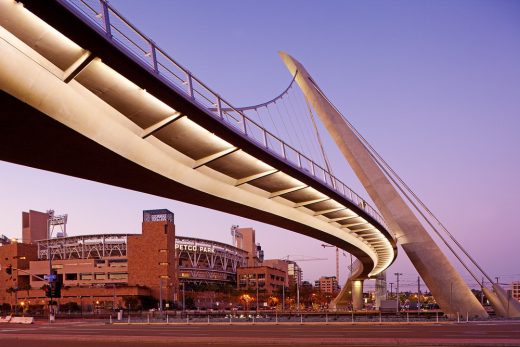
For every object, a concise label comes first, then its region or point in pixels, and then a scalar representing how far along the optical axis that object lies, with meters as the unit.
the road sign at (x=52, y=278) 38.47
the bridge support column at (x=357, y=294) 96.37
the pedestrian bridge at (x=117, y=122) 12.68
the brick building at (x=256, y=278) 158.88
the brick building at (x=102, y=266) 111.31
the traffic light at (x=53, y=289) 38.03
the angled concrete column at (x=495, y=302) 39.78
